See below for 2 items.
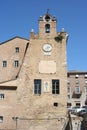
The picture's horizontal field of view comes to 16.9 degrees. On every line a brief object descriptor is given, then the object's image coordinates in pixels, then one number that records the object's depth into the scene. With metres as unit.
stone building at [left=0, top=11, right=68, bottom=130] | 35.91
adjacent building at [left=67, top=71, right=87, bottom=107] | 67.69
